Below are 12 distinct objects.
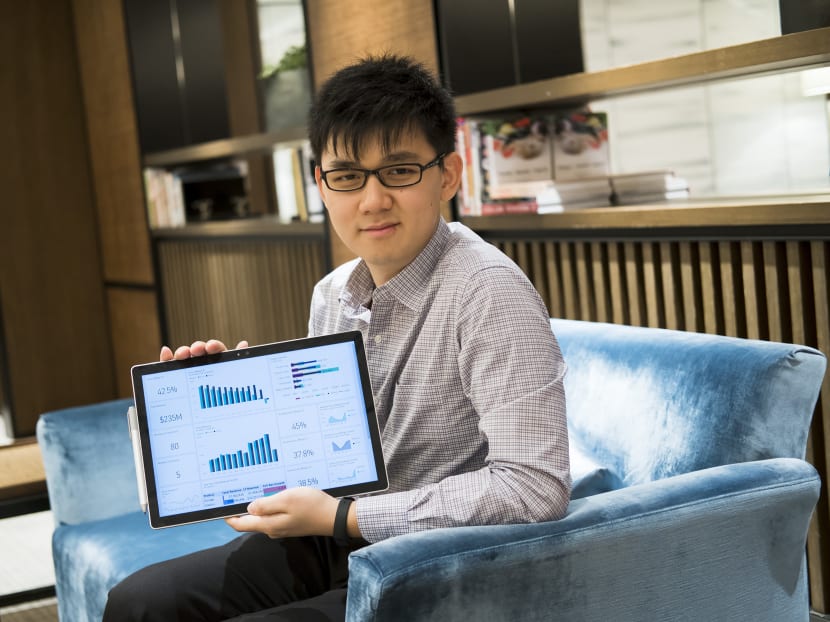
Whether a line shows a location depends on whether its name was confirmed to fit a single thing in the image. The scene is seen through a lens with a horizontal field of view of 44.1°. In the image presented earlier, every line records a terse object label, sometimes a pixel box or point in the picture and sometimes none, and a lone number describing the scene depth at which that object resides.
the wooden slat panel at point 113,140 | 5.79
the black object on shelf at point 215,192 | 5.50
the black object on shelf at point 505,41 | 3.10
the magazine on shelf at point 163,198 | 5.46
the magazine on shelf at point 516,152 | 2.90
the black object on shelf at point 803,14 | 2.01
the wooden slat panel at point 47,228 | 6.23
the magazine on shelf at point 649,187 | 2.66
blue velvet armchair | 1.25
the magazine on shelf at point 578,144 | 2.92
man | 1.34
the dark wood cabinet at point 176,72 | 5.38
